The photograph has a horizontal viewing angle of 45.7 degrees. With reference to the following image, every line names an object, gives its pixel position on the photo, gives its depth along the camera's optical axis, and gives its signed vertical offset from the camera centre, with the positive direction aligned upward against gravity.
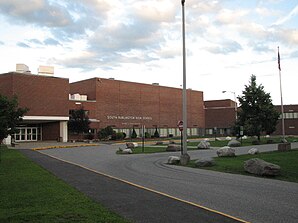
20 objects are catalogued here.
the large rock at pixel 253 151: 24.92 -1.84
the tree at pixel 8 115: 22.50 +0.95
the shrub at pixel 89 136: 62.56 -1.52
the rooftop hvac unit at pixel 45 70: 58.00 +9.51
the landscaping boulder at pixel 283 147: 27.10 -1.67
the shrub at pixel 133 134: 67.25 -1.45
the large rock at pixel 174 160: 20.21 -1.92
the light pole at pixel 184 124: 19.80 +0.11
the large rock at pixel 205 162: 18.06 -1.85
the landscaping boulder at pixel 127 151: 29.34 -2.00
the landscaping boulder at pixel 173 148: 31.91 -1.95
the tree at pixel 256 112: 43.31 +1.69
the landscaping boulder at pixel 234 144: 37.53 -1.93
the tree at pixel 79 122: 57.12 +0.91
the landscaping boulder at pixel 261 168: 14.34 -1.76
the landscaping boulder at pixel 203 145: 34.55 -1.86
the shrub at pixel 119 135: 62.03 -1.42
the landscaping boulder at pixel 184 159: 19.77 -1.83
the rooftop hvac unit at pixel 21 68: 58.33 +9.98
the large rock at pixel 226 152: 23.28 -1.72
